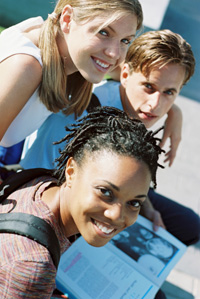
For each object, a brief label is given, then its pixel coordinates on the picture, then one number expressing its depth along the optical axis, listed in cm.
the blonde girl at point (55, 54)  163
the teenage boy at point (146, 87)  197
